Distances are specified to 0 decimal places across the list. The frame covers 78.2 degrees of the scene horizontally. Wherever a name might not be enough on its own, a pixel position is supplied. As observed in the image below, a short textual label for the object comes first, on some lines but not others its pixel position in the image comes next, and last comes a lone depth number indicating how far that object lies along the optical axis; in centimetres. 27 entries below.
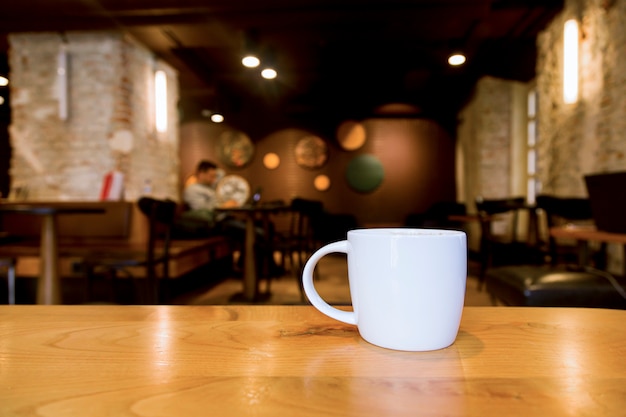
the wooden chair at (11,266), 255
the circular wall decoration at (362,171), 783
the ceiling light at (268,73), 456
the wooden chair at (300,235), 374
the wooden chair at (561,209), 299
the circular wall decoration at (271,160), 792
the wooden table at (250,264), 351
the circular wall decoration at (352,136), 780
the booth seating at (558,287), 173
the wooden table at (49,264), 215
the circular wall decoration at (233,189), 789
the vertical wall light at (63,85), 428
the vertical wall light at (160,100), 503
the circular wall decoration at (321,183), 788
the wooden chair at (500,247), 400
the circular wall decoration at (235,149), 794
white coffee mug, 36
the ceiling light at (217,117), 694
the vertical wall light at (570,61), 366
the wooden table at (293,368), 28
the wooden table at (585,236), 160
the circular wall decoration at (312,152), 785
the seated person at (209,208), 428
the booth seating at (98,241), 335
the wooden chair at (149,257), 262
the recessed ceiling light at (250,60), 422
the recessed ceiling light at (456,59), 433
